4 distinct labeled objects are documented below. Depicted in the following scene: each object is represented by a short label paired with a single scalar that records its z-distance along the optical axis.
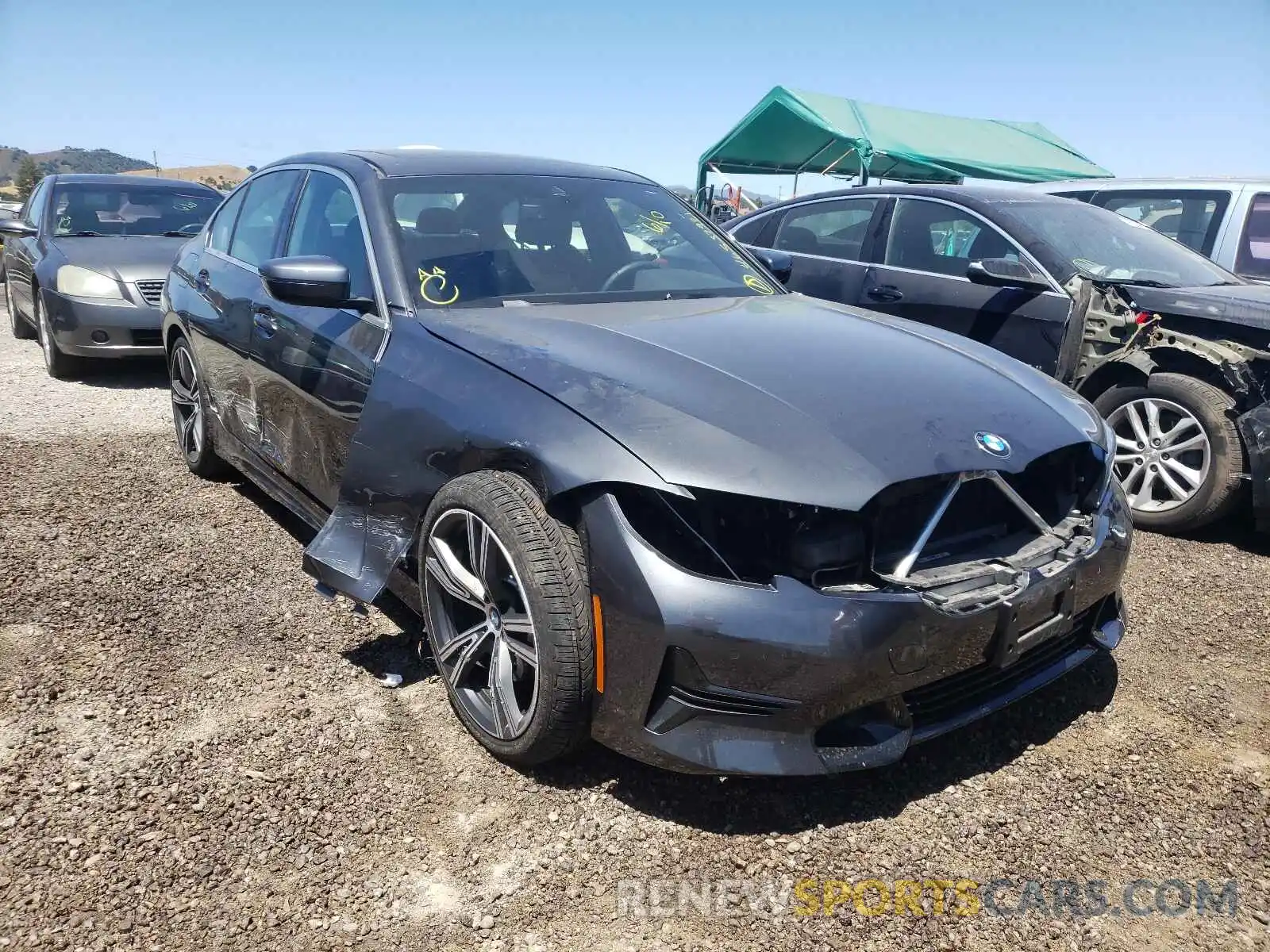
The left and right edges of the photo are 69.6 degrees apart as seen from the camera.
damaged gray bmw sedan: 2.05
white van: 6.04
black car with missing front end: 4.15
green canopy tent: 15.86
